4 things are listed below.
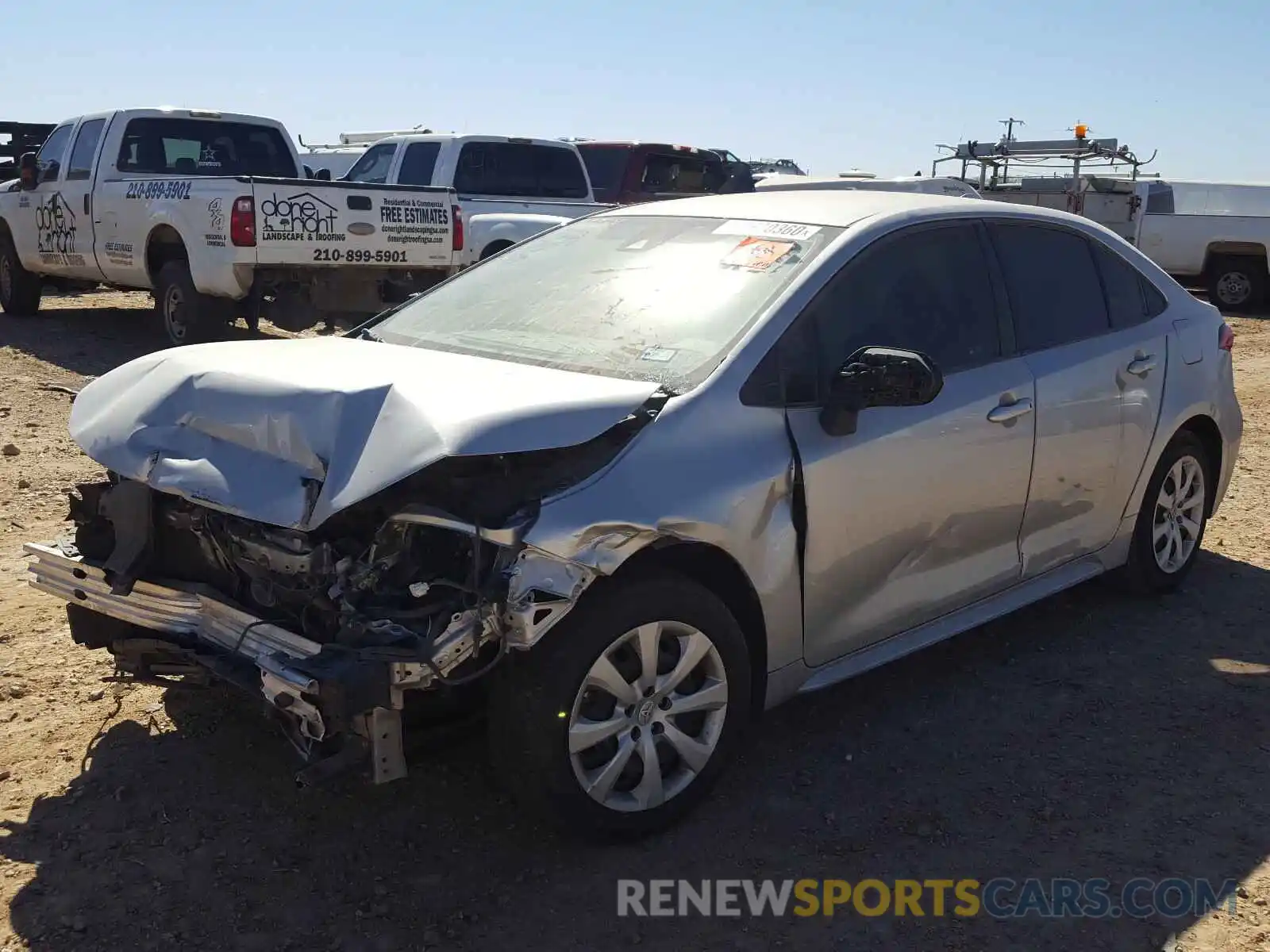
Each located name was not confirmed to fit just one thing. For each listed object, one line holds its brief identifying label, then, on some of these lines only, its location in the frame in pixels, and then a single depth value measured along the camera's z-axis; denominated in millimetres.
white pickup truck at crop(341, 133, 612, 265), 11516
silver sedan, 3084
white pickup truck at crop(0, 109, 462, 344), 9438
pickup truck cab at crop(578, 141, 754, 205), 13664
